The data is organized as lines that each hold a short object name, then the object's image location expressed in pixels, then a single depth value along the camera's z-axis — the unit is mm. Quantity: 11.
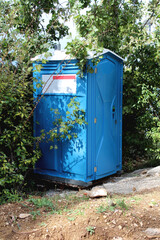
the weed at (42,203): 3833
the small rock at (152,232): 2895
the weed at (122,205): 3406
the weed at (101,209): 3344
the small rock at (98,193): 4184
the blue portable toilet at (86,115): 4707
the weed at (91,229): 2984
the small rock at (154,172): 5334
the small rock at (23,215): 3482
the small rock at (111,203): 3475
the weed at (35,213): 3539
